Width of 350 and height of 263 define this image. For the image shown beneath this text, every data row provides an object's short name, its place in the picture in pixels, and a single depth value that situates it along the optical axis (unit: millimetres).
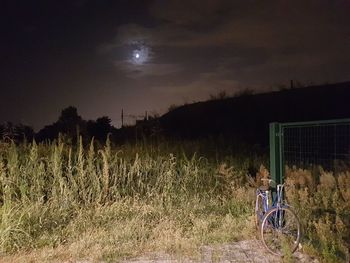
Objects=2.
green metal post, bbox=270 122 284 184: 7867
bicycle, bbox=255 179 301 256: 6820
